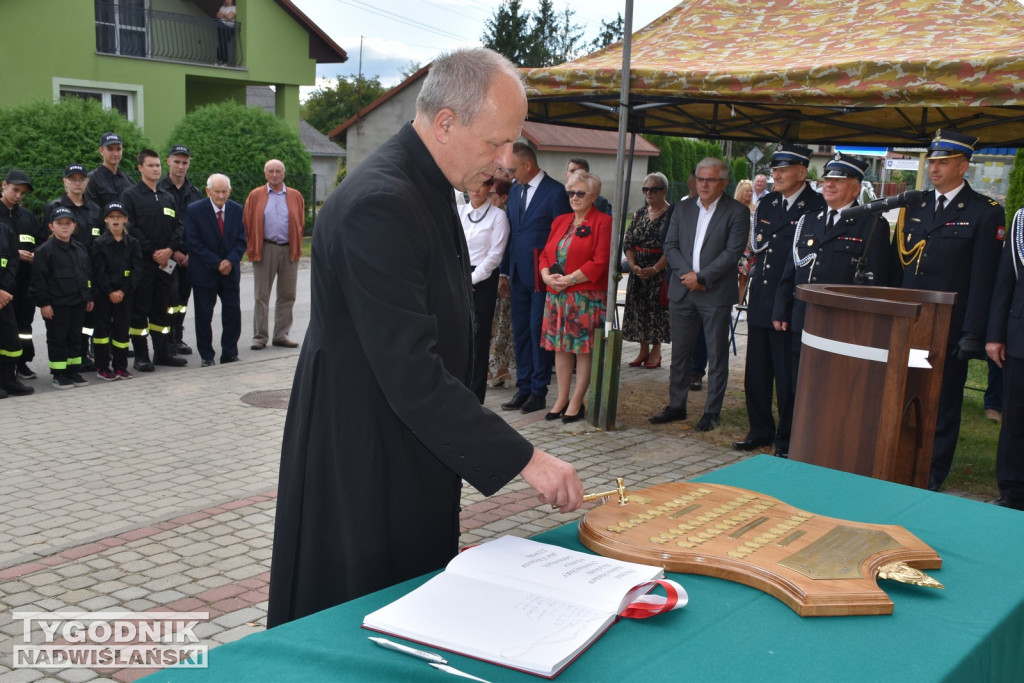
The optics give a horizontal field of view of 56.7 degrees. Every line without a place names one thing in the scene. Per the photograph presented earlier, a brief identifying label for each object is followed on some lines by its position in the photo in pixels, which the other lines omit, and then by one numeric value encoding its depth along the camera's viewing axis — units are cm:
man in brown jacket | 1053
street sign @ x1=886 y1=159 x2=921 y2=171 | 2523
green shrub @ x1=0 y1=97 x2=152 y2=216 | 1742
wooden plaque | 189
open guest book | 159
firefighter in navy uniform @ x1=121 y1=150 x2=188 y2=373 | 939
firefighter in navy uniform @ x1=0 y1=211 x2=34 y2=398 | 803
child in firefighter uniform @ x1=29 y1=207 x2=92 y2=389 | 840
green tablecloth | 156
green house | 2280
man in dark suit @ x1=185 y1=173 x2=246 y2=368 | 970
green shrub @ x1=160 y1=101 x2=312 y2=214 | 2144
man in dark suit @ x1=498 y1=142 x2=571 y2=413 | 834
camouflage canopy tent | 578
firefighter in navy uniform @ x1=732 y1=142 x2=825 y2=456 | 707
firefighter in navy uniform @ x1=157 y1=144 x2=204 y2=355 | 990
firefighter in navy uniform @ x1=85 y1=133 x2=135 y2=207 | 980
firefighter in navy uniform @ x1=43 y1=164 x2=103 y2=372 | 900
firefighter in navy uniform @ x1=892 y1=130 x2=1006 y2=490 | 598
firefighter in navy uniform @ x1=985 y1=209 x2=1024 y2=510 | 555
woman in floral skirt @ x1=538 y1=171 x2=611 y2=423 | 774
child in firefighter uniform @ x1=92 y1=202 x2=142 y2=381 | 884
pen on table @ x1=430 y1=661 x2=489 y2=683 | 151
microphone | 452
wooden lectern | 398
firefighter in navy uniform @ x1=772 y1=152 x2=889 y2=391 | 645
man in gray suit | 765
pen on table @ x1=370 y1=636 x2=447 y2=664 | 156
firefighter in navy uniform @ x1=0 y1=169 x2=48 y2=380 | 844
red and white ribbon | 178
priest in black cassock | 204
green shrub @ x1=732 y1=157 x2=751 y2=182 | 4166
